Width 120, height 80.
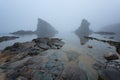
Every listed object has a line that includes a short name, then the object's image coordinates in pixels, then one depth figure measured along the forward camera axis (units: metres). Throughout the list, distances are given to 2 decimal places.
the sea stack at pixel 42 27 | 78.15
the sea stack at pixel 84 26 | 73.10
